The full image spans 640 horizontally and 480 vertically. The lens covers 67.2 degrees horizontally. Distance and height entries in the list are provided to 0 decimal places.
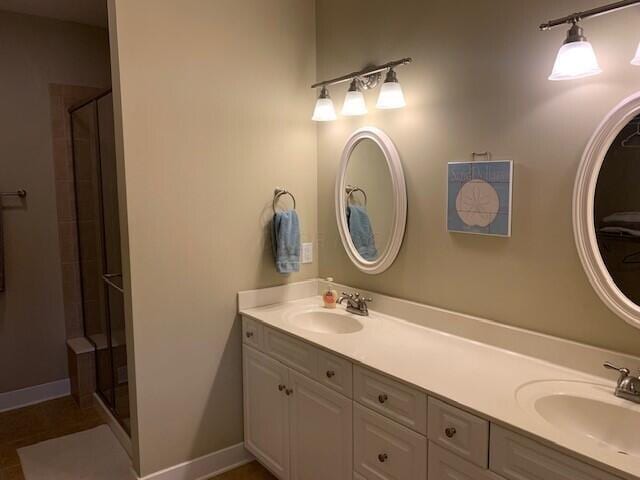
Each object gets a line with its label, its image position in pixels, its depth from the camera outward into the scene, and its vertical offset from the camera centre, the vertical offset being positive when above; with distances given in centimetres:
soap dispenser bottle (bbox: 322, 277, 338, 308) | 255 -56
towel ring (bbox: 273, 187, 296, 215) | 264 +1
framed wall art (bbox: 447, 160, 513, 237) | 186 -2
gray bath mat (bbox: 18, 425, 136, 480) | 254 -146
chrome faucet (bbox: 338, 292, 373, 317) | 243 -56
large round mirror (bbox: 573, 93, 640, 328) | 152 -6
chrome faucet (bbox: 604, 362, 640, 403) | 145 -60
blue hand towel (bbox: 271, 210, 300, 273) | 258 -25
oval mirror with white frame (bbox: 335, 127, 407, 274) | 231 -4
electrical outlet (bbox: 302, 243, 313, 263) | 278 -34
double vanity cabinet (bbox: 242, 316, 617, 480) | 135 -82
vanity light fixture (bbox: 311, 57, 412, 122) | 218 +49
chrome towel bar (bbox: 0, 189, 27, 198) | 313 +2
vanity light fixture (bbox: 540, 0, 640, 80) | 149 +43
